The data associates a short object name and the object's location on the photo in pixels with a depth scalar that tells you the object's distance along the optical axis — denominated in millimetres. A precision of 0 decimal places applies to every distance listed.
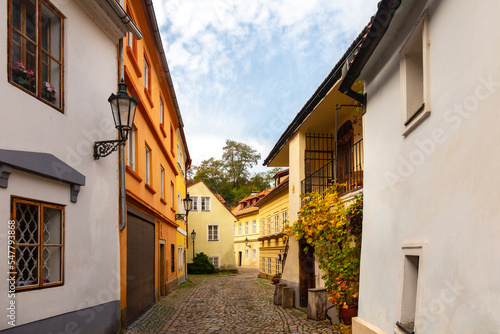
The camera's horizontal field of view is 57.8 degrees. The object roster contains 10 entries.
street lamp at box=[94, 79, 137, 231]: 7012
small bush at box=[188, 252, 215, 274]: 32906
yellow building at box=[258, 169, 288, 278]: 21319
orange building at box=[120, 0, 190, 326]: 9913
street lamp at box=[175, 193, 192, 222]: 22781
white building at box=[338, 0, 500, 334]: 3451
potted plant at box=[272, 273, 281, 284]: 20016
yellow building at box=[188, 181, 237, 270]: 36750
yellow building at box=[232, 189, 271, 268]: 42719
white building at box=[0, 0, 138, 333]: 5070
